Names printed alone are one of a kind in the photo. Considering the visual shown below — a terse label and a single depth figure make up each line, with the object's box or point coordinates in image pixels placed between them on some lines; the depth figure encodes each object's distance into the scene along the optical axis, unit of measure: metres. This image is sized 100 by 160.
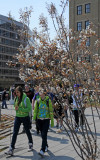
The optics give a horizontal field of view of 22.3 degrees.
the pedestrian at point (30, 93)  10.59
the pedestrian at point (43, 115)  6.46
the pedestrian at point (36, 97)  8.96
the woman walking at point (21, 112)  6.75
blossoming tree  3.76
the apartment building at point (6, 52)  79.31
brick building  46.72
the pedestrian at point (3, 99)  20.36
